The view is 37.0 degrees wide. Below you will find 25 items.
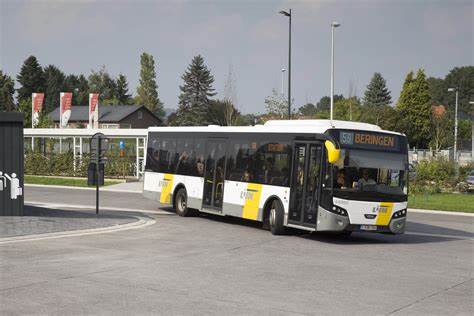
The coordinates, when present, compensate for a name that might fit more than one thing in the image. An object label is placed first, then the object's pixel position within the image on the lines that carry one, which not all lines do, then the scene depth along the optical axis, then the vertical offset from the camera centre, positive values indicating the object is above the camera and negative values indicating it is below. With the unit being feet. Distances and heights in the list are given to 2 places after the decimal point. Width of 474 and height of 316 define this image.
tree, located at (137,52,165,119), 413.80 +38.57
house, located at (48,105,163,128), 293.43 +13.04
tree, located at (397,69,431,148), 265.54 +17.13
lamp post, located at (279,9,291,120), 120.32 +15.99
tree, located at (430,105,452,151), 209.49 +6.99
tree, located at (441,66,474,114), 472.85 +48.37
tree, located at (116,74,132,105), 456.45 +36.76
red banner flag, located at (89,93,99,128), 222.69 +11.96
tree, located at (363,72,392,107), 399.13 +34.96
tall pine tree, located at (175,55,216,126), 336.49 +28.92
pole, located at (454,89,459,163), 142.87 -0.53
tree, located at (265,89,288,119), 156.49 +9.59
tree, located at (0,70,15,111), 347.36 +27.52
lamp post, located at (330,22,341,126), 127.36 +19.12
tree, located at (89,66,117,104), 448.24 +39.96
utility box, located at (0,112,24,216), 62.13 -1.52
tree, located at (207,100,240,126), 334.03 +17.78
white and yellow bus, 53.72 -2.04
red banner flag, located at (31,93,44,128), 220.64 +12.62
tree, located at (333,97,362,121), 210.86 +14.29
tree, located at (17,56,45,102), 401.49 +38.21
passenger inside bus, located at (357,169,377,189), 54.13 -2.05
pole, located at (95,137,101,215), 72.48 -2.63
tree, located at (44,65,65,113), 423.23 +35.49
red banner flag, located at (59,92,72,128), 219.20 +12.08
